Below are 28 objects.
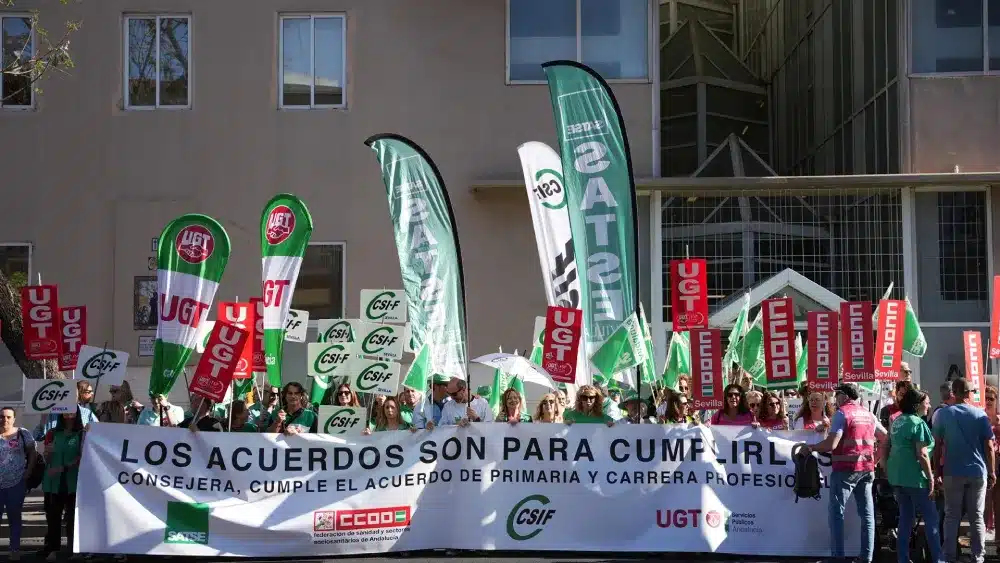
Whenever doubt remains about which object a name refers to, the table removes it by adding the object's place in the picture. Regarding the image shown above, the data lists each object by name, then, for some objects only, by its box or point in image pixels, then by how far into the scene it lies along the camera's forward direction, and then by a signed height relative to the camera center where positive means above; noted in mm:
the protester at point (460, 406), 13625 -920
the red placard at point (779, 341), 14883 -286
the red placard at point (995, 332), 16266 -220
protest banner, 12031 -1563
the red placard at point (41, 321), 15648 -7
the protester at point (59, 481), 12672 -1513
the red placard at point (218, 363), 12492 -406
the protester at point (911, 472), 11367 -1330
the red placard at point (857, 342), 14656 -301
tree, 17125 +3375
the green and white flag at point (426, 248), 13758 +719
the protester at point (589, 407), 12859 -864
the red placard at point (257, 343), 15805 -285
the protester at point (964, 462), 11680 -1291
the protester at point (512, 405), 12727 -841
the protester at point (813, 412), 12602 -915
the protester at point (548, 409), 13195 -906
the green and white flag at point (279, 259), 14016 +625
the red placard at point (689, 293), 15898 +273
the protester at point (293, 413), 12923 -910
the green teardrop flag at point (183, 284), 12922 +344
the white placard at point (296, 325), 16656 -79
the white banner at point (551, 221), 13859 +1026
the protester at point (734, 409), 13148 -915
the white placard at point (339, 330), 15633 -135
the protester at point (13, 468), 12641 -1389
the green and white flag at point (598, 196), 12977 +1177
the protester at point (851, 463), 11391 -1255
